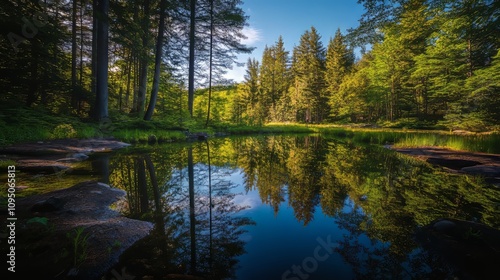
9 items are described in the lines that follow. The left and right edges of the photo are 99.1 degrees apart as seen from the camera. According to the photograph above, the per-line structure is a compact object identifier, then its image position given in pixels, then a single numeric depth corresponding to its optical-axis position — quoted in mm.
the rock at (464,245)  1933
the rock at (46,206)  2719
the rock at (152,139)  12219
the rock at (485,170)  5412
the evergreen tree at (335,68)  41219
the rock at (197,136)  15355
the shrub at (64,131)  8852
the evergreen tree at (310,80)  44125
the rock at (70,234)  1793
